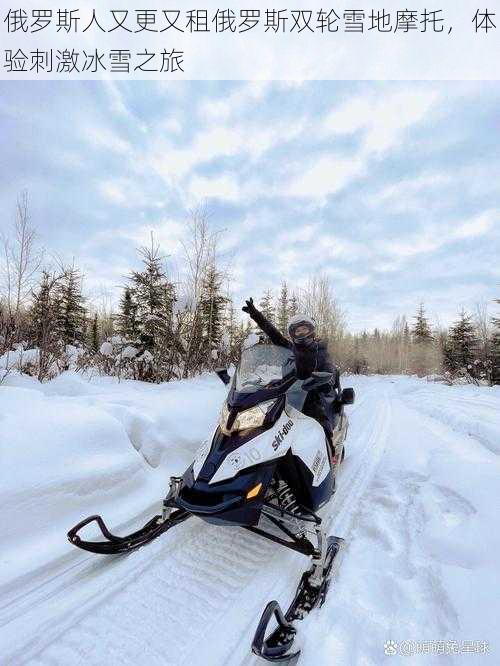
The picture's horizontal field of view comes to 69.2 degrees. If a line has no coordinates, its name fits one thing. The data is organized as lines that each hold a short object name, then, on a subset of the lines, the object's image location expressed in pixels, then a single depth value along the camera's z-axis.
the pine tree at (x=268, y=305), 23.92
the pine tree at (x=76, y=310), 17.03
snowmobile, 1.91
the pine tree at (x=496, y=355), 19.92
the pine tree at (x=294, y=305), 22.98
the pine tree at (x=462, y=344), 26.20
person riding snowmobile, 2.99
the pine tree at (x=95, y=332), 24.17
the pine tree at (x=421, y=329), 43.44
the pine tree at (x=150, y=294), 10.12
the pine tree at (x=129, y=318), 11.20
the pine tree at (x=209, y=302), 10.28
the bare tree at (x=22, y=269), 11.66
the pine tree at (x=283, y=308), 25.23
